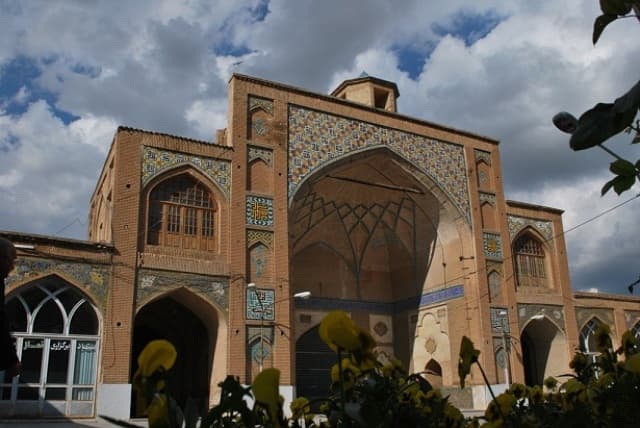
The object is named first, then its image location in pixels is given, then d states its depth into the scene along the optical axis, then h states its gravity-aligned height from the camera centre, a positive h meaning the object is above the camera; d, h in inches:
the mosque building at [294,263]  420.2 +99.6
